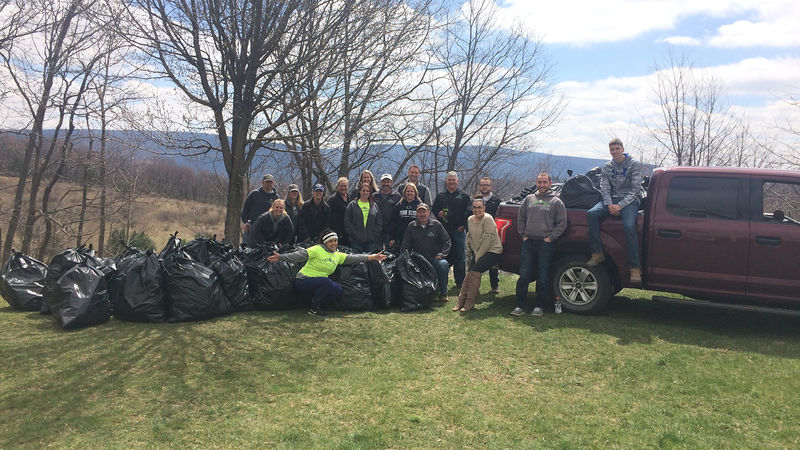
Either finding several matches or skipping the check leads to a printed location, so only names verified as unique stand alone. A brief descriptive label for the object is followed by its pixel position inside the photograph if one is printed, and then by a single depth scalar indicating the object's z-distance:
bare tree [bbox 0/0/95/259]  13.66
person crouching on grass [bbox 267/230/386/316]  6.35
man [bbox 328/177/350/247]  7.64
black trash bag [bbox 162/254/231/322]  5.67
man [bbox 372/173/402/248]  7.70
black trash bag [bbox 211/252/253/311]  6.10
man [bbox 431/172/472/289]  7.64
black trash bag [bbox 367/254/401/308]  6.68
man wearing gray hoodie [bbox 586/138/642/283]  5.95
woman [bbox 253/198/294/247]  7.02
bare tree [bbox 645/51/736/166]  17.42
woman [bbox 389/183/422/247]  7.54
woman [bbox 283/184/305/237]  7.62
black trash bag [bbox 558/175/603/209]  6.48
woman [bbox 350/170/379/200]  7.44
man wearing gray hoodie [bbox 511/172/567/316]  6.32
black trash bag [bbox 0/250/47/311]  6.12
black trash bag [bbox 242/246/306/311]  6.36
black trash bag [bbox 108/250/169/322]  5.55
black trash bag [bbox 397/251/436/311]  6.67
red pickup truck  5.39
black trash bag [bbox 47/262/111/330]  5.32
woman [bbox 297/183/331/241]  7.43
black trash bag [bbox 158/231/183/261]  5.94
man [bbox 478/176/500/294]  7.70
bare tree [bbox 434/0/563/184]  20.66
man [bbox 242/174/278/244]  7.65
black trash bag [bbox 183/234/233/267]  6.18
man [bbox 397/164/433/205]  8.09
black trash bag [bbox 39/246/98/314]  5.68
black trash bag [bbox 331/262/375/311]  6.57
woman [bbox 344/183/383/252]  7.27
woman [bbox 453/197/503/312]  6.63
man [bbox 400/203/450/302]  7.20
